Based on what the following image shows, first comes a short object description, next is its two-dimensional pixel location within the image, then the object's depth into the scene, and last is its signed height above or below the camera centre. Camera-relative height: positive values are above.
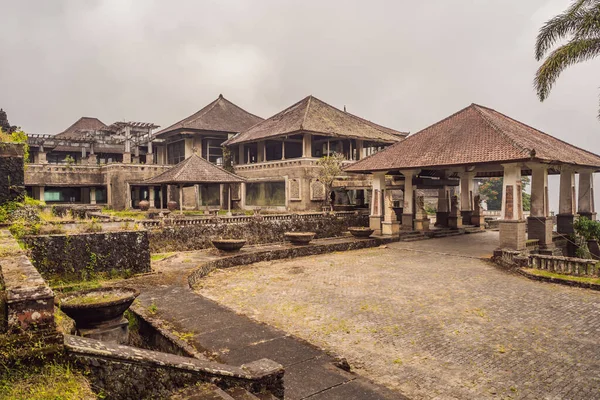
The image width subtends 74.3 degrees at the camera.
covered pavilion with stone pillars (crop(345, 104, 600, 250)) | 14.86 +1.17
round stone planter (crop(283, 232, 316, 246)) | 16.64 -1.80
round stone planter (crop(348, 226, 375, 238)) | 18.75 -1.77
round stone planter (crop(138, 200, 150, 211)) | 25.31 -0.56
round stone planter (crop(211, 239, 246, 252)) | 14.34 -1.74
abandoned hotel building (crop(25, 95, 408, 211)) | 26.53 +3.55
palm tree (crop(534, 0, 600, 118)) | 13.31 +5.33
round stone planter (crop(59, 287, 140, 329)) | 5.32 -1.49
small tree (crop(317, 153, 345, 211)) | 24.50 +1.61
